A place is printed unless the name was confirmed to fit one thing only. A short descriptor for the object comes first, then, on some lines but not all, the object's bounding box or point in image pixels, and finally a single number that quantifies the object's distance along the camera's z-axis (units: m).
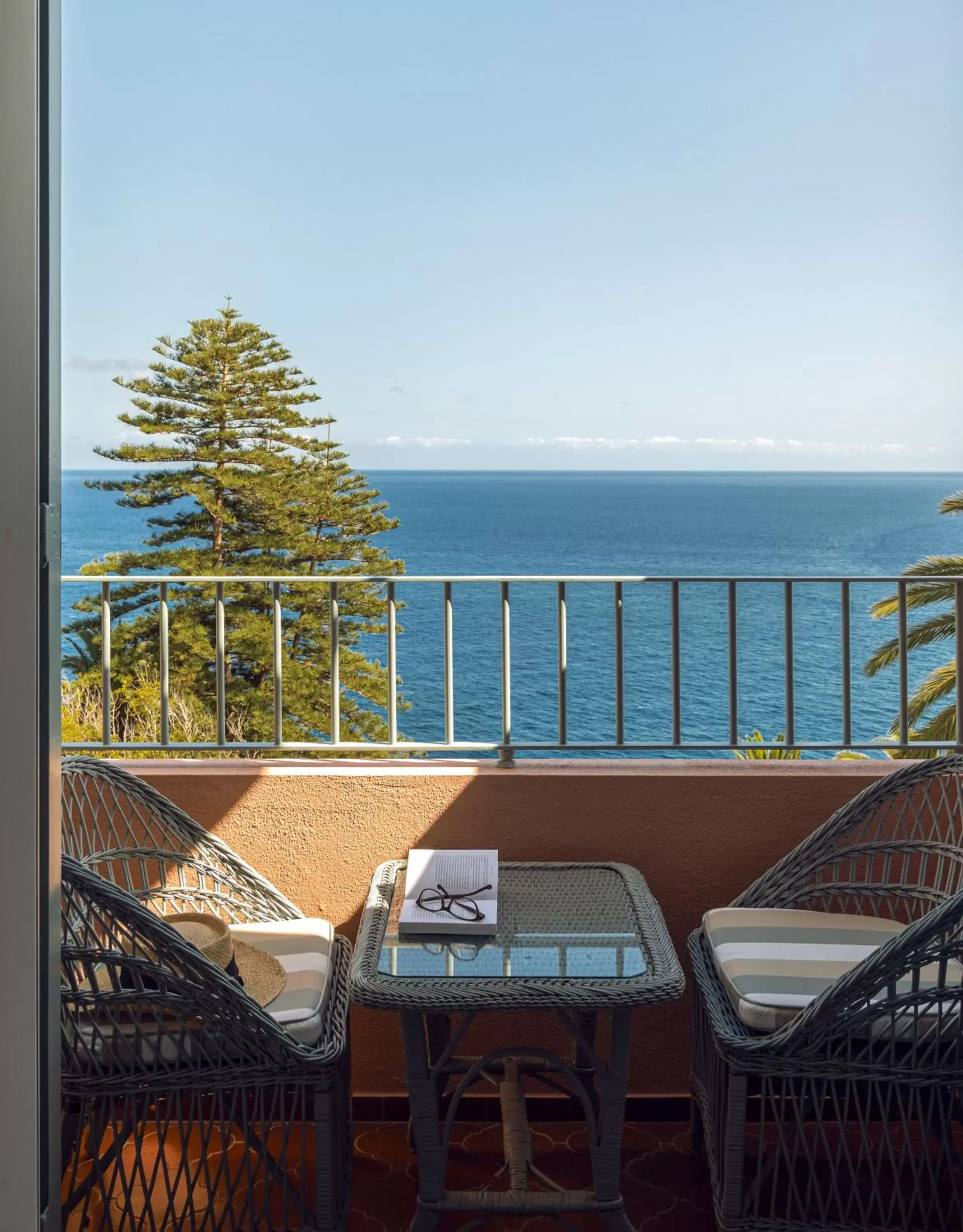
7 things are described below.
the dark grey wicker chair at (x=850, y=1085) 1.93
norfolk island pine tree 17.66
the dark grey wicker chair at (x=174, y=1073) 1.89
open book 2.24
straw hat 2.08
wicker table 1.99
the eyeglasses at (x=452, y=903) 2.29
